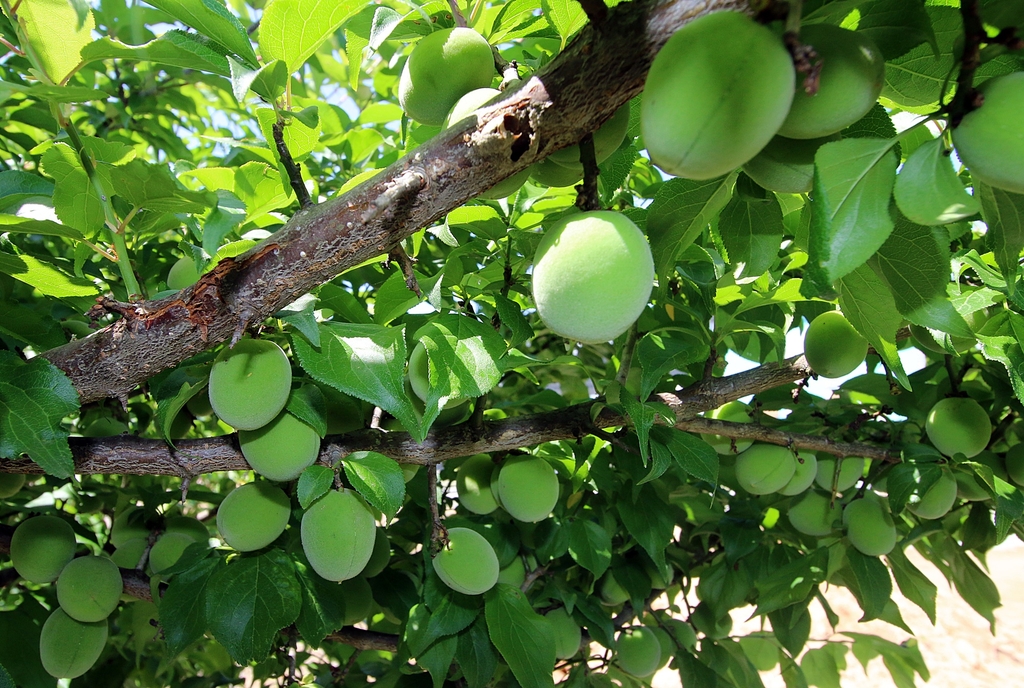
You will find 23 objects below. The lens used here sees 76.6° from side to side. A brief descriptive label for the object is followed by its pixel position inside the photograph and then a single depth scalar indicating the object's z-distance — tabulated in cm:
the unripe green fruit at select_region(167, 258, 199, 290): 34
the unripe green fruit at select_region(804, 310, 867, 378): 30
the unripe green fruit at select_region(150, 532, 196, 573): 38
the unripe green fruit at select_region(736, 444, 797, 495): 40
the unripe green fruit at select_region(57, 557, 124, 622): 35
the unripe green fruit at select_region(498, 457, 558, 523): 33
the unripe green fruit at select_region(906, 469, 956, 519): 38
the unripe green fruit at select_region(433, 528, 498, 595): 32
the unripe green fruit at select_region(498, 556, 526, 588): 41
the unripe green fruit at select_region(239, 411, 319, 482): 27
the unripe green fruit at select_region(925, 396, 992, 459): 36
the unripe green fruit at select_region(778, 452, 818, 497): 43
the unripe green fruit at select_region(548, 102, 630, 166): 18
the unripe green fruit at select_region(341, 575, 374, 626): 39
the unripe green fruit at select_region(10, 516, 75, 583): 35
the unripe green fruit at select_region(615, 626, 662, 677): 47
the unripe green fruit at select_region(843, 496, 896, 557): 42
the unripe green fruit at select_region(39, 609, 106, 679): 35
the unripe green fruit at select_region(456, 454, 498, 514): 37
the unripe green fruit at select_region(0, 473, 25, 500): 34
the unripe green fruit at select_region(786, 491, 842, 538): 46
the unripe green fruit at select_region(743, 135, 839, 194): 16
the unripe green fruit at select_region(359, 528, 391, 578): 38
